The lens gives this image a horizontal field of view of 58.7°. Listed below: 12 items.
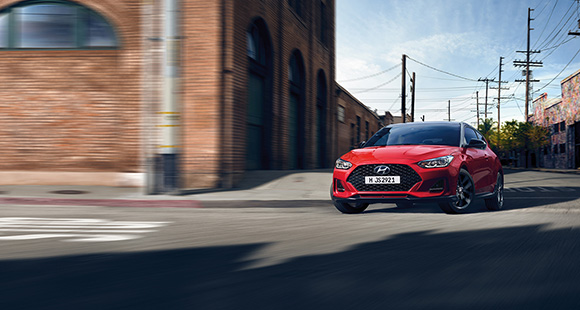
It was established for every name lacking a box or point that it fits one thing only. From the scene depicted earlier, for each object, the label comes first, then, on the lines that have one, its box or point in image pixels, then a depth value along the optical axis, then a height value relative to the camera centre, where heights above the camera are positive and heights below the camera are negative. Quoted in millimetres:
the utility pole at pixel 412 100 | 32969 +3566
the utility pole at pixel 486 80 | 85812 +12606
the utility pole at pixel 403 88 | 30516 +4034
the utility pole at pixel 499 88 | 72250 +9630
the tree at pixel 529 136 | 51938 +2018
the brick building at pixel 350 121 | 31266 +2465
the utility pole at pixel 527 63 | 49119 +10030
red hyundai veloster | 7418 -245
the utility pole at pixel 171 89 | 10680 +1337
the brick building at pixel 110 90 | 13062 +1676
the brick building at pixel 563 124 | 45009 +3128
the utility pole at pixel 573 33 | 36188 +8695
